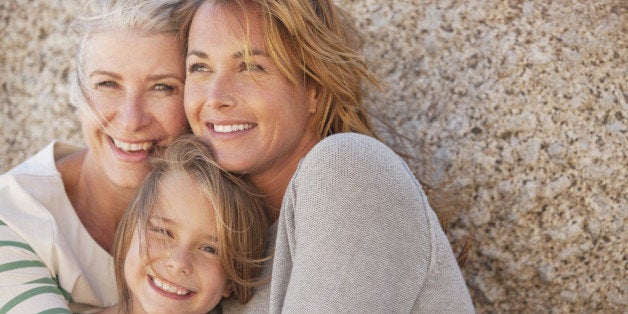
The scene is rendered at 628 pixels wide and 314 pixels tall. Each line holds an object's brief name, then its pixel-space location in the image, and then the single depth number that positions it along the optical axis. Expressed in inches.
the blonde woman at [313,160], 73.5
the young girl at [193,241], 88.4
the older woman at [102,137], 96.7
